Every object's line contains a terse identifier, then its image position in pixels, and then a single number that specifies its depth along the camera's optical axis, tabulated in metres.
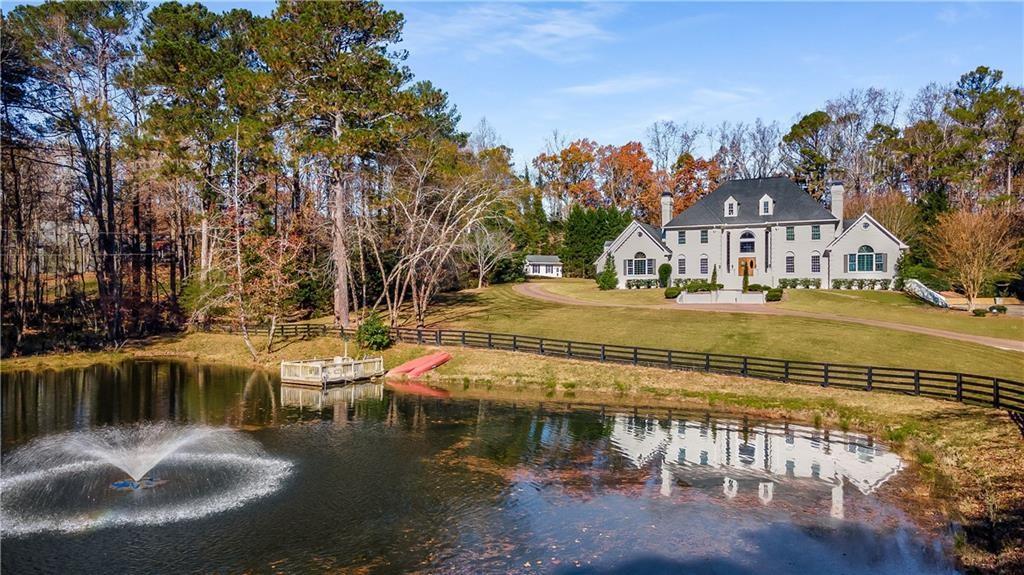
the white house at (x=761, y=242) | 62.31
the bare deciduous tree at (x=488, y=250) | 72.44
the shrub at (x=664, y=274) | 66.56
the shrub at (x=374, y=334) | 42.50
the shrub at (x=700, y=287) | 58.94
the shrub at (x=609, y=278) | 69.12
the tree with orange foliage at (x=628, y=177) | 104.44
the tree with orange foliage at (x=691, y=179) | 101.75
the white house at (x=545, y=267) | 98.66
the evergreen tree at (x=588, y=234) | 89.38
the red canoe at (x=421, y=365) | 38.59
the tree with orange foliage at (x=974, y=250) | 49.03
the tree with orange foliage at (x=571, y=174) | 108.00
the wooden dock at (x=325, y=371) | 35.88
